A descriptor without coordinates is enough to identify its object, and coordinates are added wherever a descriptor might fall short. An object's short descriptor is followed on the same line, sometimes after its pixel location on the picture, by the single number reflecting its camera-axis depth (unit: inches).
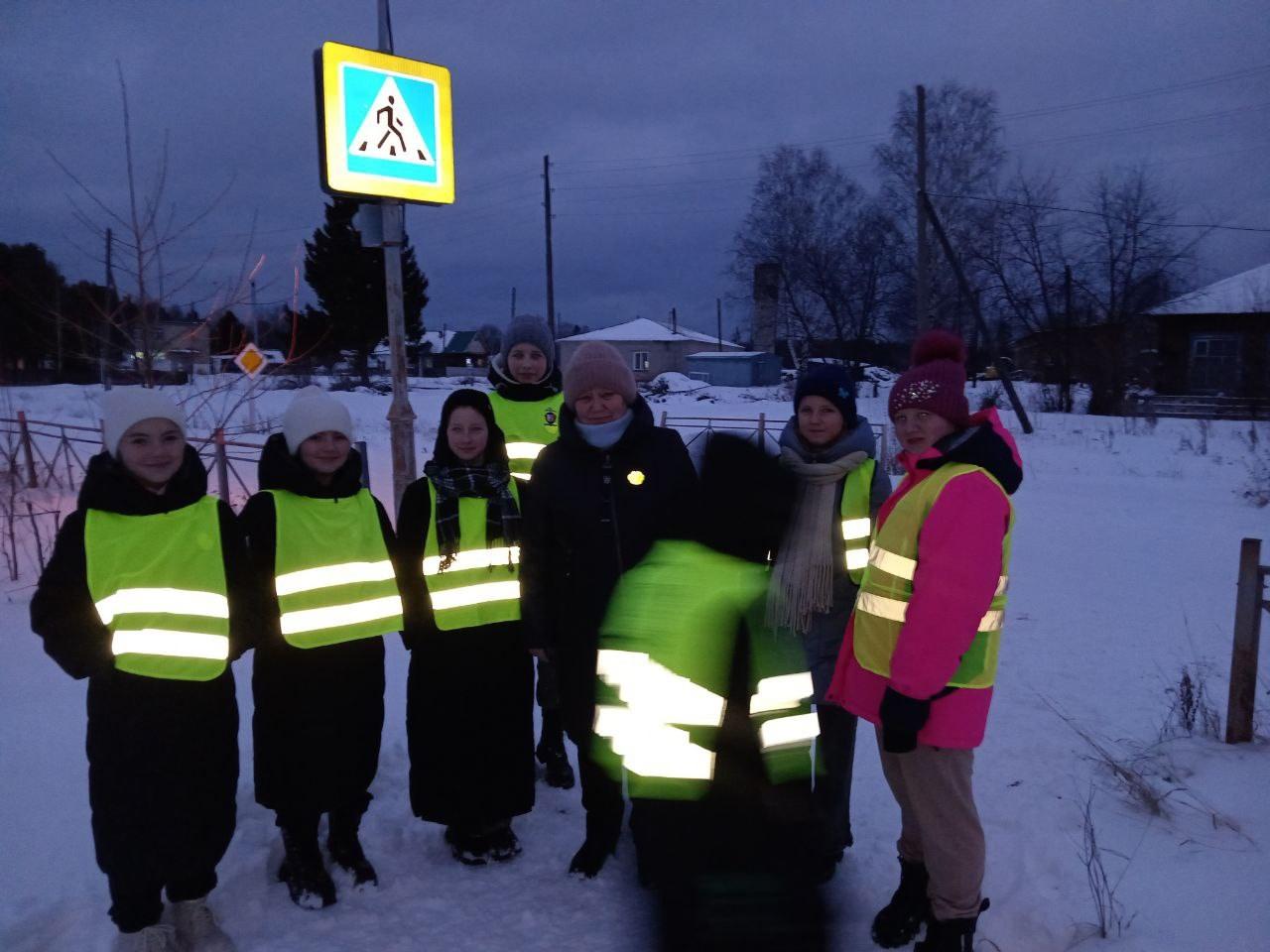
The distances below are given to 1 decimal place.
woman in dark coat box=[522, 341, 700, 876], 110.0
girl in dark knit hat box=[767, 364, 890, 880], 110.5
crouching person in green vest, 72.9
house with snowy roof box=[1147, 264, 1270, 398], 1093.1
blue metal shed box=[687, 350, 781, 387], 1699.1
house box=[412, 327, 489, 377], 2357.9
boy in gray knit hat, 147.0
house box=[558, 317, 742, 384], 2176.4
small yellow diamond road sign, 415.4
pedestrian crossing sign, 153.7
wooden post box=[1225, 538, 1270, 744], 138.6
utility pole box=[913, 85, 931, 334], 776.3
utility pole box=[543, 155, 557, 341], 1255.5
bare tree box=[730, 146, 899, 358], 1417.3
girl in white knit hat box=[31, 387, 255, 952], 91.5
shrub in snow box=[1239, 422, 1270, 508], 390.3
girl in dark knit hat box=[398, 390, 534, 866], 118.4
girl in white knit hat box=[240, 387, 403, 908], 106.6
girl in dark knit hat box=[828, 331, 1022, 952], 82.8
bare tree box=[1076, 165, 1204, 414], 1024.9
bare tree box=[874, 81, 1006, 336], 1149.1
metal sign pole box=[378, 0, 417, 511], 165.8
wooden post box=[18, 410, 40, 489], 339.8
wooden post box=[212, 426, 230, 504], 249.5
